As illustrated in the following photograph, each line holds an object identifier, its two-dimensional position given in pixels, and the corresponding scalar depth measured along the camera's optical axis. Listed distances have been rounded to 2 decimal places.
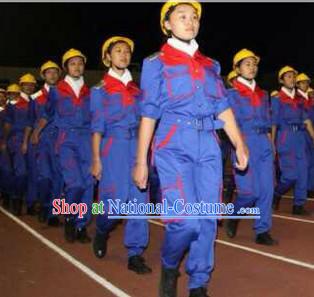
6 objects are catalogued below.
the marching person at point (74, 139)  7.25
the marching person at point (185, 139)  4.24
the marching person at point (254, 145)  6.98
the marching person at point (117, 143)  5.80
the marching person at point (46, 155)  8.82
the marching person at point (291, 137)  9.22
